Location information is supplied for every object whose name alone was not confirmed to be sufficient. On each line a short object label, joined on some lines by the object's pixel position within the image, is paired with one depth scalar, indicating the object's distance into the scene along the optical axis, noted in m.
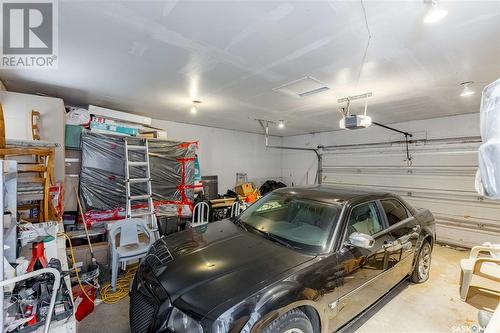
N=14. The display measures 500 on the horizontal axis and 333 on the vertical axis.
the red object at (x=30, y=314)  1.19
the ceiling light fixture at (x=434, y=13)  1.43
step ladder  3.73
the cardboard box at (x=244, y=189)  6.43
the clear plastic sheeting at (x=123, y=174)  3.70
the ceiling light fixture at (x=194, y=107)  3.92
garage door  4.47
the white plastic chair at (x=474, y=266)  1.65
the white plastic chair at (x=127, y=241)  2.78
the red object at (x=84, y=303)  2.28
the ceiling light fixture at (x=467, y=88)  2.94
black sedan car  1.38
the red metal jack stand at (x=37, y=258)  1.46
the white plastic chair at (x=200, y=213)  4.53
